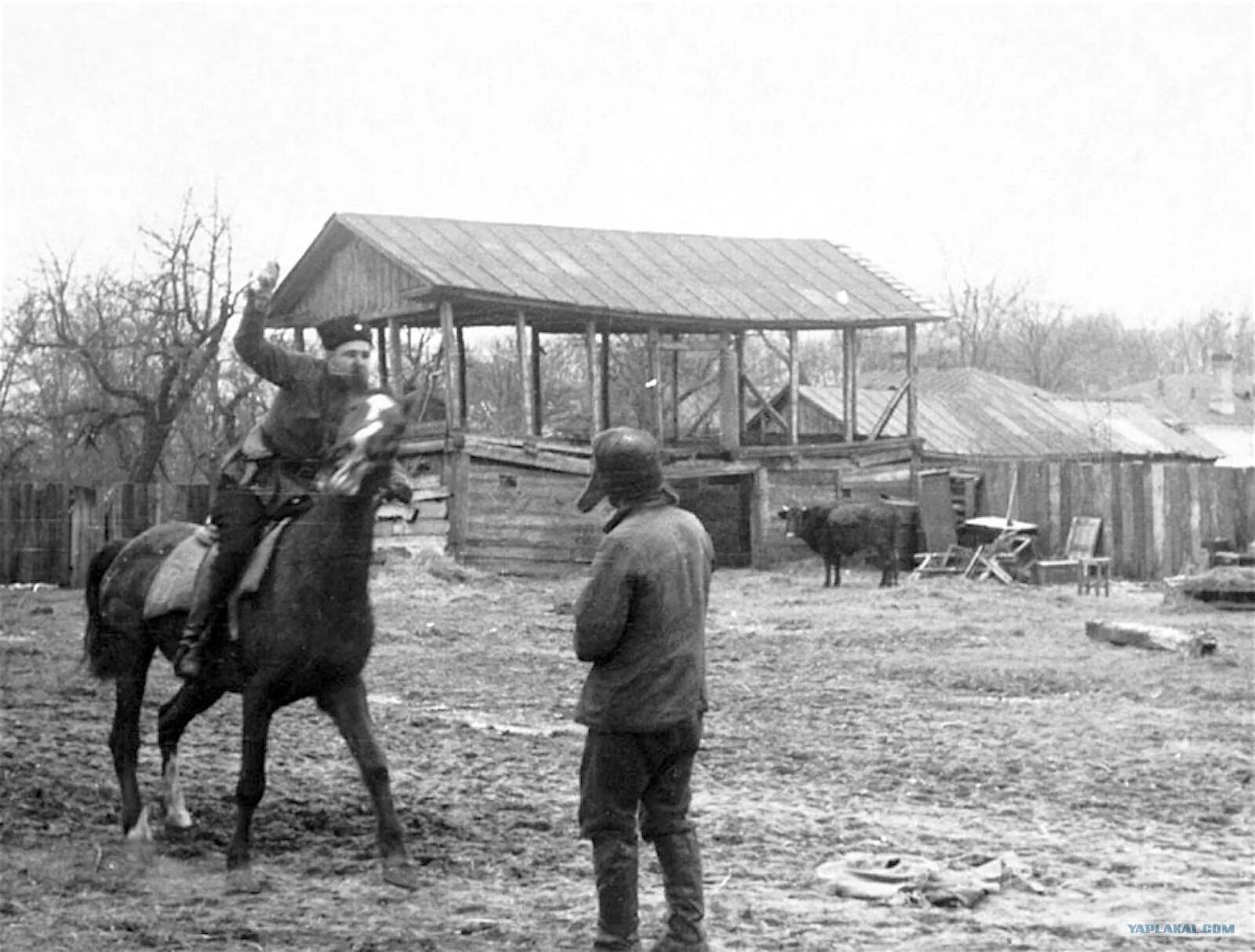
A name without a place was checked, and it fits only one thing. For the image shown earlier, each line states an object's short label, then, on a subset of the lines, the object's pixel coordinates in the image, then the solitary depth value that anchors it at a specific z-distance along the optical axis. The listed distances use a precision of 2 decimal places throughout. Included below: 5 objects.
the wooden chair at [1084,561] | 28.44
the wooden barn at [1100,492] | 32.16
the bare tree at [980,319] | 83.00
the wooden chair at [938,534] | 31.44
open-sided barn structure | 30.19
